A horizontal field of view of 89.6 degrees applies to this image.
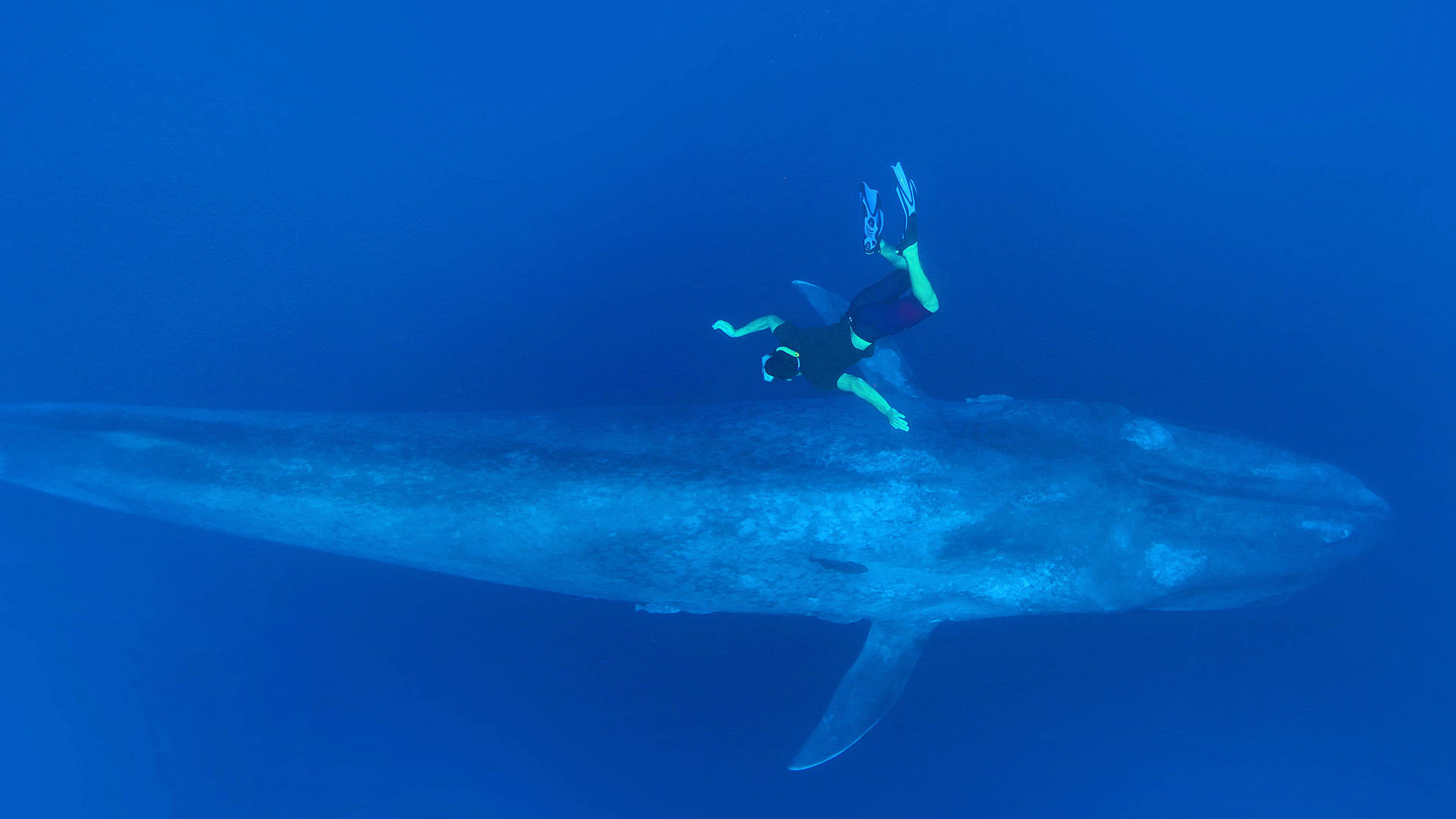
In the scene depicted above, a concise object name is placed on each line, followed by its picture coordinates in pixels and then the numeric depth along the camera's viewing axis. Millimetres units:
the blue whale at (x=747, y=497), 7031
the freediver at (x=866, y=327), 6812
